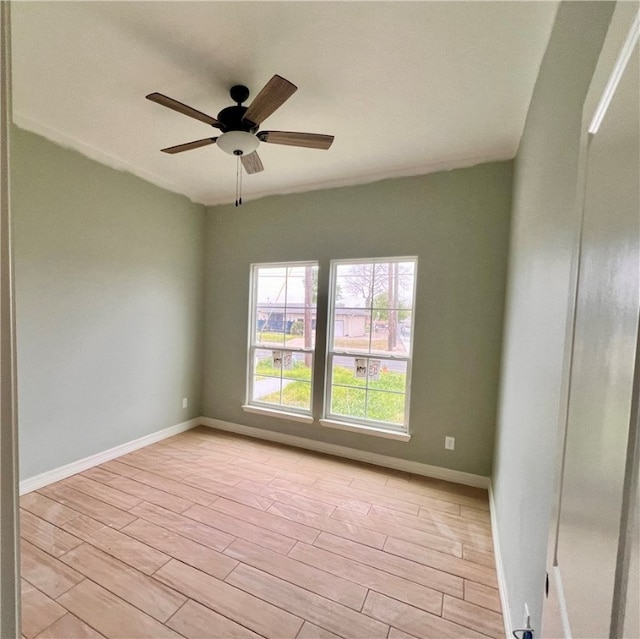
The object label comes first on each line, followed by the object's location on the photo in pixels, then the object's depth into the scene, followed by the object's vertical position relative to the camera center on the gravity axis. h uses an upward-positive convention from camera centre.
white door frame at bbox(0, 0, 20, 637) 0.56 -0.17
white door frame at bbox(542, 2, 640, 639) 0.39 -0.01
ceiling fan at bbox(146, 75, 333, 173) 1.64 +0.98
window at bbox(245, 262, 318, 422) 3.33 -0.42
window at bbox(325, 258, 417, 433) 2.92 -0.39
